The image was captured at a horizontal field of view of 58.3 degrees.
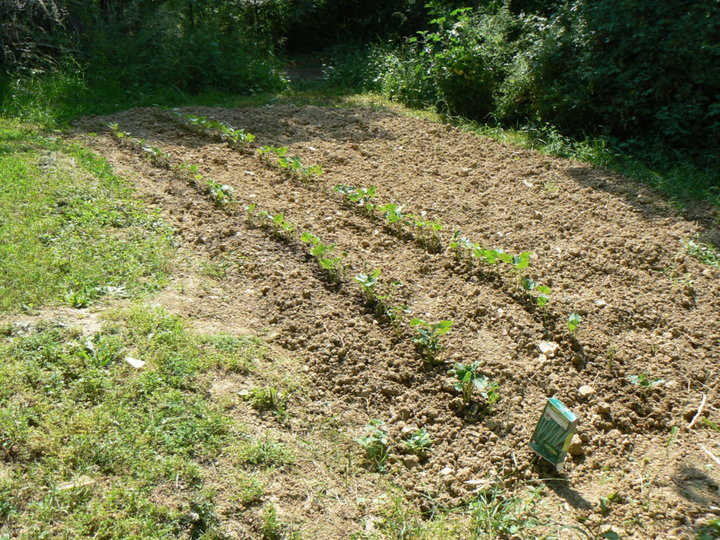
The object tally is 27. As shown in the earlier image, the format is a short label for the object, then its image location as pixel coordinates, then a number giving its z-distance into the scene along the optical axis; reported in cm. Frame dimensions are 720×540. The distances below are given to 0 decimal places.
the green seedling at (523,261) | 421
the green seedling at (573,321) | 384
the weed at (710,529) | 256
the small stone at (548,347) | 378
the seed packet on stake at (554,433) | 283
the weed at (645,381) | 354
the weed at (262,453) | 297
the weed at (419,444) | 313
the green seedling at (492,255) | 429
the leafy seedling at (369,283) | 413
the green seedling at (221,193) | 552
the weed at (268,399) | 332
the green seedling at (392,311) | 397
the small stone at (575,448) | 314
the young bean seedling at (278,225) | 493
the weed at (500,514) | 269
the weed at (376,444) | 308
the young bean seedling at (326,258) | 442
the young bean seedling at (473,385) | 339
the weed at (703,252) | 471
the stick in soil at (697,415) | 332
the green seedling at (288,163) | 604
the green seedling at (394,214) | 496
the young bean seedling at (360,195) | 538
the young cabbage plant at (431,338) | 366
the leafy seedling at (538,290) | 401
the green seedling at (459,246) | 465
